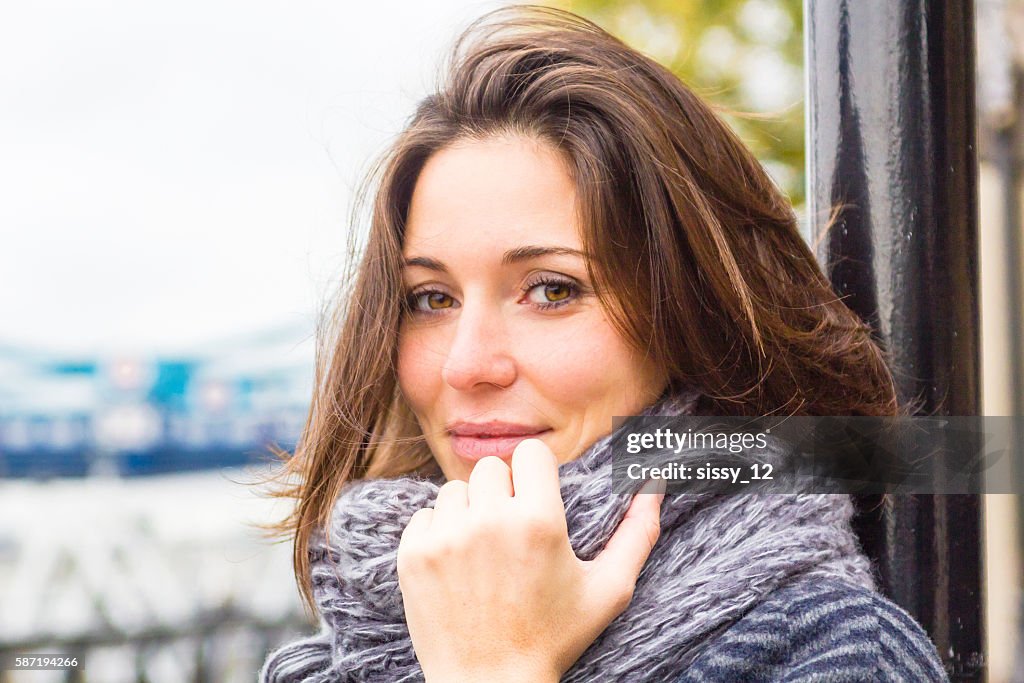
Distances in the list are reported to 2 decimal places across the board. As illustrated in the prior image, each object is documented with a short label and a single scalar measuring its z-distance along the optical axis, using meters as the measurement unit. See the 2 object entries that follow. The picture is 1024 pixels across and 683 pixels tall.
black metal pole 1.39
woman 1.32
